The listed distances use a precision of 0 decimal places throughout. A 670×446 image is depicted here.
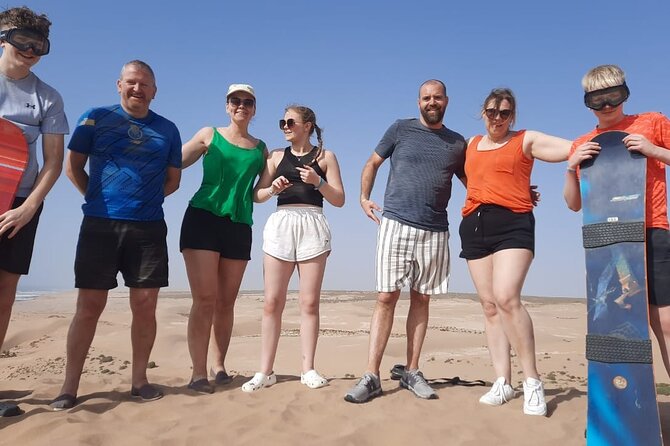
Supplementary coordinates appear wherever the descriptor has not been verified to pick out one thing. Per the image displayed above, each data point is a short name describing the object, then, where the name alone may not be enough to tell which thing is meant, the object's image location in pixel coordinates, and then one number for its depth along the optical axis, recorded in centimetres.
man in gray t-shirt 493
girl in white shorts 501
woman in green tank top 502
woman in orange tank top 439
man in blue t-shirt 444
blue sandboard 351
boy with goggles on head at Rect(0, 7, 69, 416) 414
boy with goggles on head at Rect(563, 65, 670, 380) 362
